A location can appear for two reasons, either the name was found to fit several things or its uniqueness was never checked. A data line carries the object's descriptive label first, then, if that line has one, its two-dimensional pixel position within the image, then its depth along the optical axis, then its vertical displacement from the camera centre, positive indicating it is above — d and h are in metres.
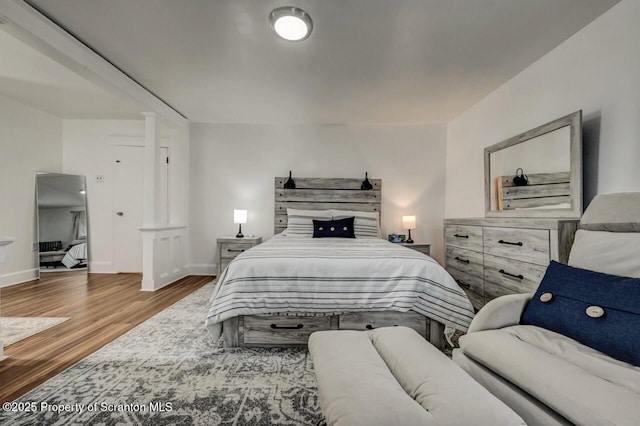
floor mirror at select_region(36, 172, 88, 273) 4.12 -0.21
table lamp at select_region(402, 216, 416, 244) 4.07 -0.17
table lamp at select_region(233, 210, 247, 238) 4.12 -0.10
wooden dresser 1.84 -0.32
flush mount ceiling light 1.93 +1.36
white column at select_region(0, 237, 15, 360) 1.83 -0.25
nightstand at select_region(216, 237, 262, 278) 3.89 -0.53
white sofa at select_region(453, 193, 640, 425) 0.80 -0.53
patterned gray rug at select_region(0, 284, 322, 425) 1.35 -1.01
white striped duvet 1.96 -0.56
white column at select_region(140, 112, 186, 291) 3.55 -0.22
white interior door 4.54 +0.07
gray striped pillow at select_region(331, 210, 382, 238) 3.80 -0.15
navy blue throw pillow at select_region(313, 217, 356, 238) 3.62 -0.24
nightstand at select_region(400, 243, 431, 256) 3.87 -0.48
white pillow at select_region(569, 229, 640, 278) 1.24 -0.19
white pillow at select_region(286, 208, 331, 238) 3.79 -0.15
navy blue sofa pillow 1.02 -0.41
